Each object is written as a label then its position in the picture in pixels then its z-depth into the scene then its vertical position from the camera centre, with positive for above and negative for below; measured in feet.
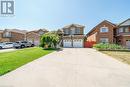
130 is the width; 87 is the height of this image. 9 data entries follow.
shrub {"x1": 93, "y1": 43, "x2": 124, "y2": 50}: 39.56 -2.25
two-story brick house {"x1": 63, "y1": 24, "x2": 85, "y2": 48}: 57.08 +7.05
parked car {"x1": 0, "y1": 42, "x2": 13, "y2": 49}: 48.22 -1.32
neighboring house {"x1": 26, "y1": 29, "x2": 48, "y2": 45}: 62.68 +6.51
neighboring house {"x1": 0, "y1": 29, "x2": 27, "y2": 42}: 66.26 +8.98
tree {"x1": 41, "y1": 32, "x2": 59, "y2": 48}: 43.34 +2.40
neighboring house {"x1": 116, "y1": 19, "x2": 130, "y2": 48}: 48.77 +8.43
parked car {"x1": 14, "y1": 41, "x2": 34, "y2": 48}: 48.56 -0.51
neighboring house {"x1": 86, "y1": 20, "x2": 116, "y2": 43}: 52.45 +9.72
